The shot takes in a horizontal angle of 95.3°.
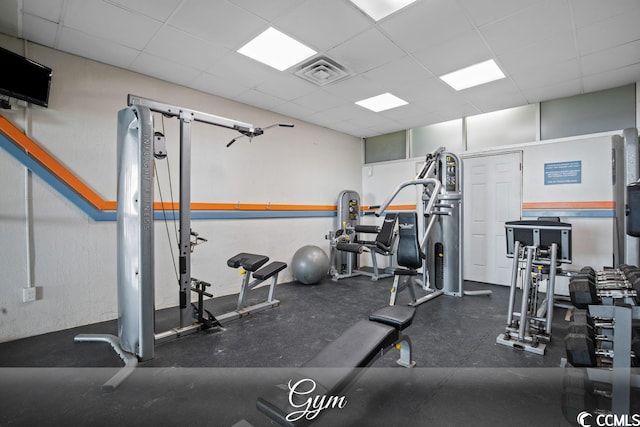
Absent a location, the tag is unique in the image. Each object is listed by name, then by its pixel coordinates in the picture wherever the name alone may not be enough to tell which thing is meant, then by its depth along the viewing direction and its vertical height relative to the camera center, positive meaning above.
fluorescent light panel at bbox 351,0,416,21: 2.22 +1.60
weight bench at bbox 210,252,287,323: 3.08 -0.68
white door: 4.47 +0.01
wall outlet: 2.68 -0.74
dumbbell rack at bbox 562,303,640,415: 1.42 -0.73
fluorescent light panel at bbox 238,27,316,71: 2.71 +1.62
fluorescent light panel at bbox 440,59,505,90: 3.24 +1.60
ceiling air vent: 3.15 +1.61
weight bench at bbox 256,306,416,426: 1.20 -0.76
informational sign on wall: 3.91 +0.51
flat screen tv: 2.44 +1.18
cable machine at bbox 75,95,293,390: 2.21 -0.14
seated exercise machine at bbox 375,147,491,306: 4.01 -0.32
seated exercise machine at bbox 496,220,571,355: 2.53 -0.51
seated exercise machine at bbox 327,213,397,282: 4.54 -0.70
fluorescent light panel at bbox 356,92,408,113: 4.14 +1.62
